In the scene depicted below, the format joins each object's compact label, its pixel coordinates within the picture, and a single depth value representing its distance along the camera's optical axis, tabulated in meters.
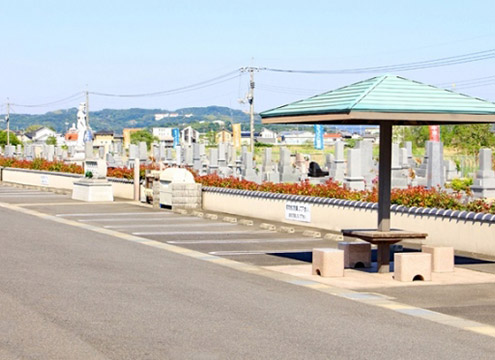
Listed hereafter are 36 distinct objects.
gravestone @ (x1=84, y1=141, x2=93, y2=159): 41.78
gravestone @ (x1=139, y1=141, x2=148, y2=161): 63.56
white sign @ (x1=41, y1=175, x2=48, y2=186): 47.84
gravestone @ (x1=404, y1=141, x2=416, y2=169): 54.38
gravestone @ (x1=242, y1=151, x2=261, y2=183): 46.22
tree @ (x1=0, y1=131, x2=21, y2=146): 171.88
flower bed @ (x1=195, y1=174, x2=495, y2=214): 21.02
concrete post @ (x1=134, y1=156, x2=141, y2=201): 35.84
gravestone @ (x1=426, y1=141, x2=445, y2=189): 33.53
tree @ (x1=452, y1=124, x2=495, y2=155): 82.00
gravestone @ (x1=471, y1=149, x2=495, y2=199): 34.62
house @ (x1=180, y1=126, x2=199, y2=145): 124.44
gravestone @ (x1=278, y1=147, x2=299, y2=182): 47.72
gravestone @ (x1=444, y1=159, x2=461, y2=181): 50.96
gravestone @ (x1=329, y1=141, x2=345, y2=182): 44.81
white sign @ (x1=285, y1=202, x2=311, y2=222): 25.22
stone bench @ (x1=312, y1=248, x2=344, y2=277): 15.26
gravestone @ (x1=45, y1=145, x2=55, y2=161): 79.06
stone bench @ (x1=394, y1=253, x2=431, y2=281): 14.88
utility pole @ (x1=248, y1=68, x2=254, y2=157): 80.89
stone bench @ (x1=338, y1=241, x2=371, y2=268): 16.59
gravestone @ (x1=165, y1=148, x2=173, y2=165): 69.99
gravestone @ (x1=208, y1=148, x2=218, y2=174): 55.16
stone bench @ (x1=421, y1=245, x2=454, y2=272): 16.05
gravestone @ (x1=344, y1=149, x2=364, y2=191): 30.94
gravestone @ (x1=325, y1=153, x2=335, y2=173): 59.63
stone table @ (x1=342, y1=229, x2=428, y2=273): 15.41
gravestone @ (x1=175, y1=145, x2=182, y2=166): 66.81
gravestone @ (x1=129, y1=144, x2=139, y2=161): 68.31
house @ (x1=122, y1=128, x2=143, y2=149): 109.39
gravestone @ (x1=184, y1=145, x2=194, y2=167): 62.97
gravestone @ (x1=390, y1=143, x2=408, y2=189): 38.97
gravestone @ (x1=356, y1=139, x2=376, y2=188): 43.03
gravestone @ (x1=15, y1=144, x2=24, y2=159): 91.36
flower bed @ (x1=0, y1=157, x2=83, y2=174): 47.47
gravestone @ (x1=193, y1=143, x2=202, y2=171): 59.91
